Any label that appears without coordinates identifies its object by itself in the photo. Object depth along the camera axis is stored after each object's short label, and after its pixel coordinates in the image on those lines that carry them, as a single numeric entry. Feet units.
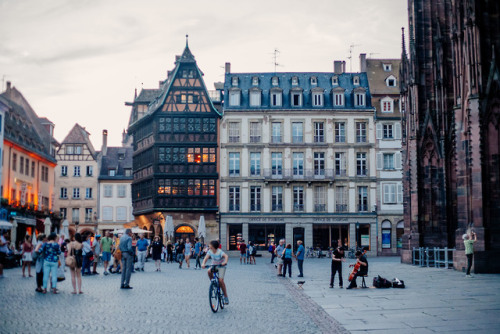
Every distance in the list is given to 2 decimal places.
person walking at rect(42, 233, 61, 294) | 54.65
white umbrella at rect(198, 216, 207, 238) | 157.89
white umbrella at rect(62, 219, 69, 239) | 125.39
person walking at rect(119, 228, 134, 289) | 59.00
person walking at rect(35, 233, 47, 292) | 55.72
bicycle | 42.58
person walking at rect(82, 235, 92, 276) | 72.95
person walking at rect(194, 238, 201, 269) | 101.72
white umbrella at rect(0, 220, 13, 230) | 101.96
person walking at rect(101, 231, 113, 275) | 82.94
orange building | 162.71
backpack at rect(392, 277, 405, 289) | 61.11
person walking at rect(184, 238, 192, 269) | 107.14
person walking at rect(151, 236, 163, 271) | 95.61
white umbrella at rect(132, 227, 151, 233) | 138.41
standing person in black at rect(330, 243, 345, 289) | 62.85
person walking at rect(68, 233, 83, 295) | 54.34
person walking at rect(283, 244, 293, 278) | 82.12
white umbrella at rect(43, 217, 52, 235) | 129.39
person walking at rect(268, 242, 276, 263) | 135.07
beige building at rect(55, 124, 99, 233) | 237.86
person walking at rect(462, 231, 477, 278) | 73.77
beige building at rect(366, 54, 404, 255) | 180.75
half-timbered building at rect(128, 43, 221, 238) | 179.32
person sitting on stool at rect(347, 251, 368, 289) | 61.31
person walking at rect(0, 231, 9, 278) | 75.29
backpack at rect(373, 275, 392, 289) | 61.87
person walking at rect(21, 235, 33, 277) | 78.36
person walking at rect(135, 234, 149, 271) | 90.79
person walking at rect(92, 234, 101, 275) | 84.71
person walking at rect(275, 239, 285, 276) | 84.79
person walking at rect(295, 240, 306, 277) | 80.42
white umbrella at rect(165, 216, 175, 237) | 153.17
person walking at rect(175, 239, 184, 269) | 108.51
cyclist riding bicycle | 45.16
